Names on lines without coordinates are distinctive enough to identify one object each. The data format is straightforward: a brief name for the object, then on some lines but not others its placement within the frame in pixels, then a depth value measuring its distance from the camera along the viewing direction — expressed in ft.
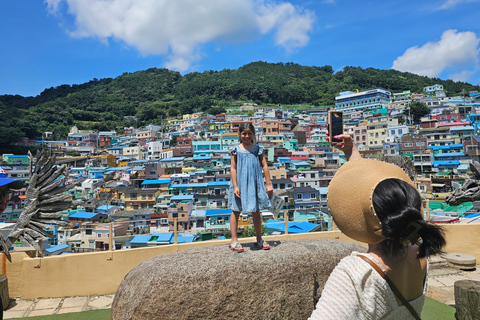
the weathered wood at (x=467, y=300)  11.85
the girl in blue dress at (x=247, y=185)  11.02
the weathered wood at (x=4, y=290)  14.48
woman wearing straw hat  3.45
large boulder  8.73
